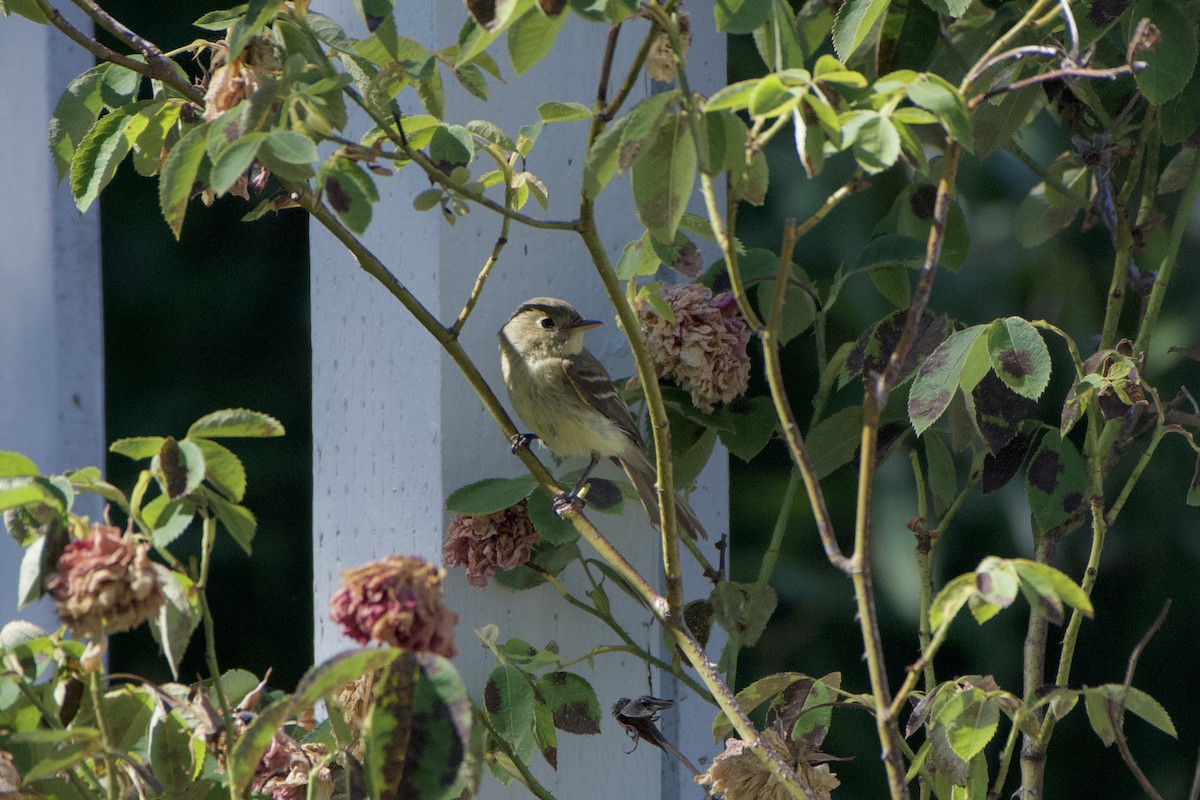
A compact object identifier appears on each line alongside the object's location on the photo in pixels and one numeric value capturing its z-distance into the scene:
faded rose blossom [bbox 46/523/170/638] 7.03
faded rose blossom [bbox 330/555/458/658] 7.00
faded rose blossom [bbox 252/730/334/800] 7.28
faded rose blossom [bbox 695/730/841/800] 7.30
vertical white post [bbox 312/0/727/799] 7.50
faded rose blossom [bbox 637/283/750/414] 7.60
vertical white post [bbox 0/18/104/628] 8.23
